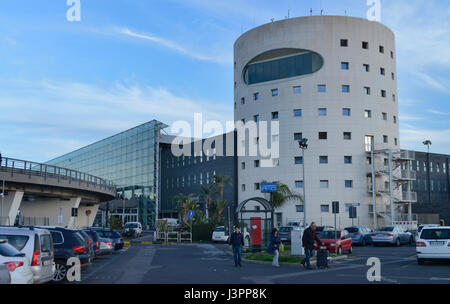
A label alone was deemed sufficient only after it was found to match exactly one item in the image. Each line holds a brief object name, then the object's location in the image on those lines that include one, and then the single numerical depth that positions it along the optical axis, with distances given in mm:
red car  28227
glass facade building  85312
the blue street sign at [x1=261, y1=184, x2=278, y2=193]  32672
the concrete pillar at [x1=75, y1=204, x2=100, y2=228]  63875
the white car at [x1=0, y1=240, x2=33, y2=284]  10164
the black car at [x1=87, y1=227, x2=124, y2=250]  28938
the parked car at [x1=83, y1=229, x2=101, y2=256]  23250
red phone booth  28797
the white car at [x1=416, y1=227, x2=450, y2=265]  19328
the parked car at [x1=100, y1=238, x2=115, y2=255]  26891
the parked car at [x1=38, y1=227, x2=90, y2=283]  15555
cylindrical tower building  56844
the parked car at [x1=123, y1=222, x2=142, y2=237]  55594
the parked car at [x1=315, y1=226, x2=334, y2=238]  39081
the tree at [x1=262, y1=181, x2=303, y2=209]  47406
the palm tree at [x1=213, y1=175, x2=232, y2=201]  71500
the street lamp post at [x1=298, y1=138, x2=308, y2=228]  32750
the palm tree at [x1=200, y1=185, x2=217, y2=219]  70812
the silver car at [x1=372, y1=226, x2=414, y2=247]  37219
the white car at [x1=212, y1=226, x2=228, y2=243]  44231
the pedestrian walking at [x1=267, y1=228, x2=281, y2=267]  20609
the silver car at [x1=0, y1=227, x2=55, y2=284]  11594
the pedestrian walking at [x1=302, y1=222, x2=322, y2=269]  19281
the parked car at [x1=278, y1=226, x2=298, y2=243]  38347
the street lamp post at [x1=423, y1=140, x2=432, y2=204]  85256
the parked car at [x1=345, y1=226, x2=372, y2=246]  39688
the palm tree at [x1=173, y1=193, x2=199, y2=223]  59812
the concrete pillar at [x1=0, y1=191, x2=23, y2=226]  38112
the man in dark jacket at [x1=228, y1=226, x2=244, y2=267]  20625
